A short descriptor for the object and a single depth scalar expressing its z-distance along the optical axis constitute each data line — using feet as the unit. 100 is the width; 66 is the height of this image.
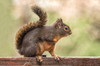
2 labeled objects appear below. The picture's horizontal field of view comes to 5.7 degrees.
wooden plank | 12.76
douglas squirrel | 12.86
